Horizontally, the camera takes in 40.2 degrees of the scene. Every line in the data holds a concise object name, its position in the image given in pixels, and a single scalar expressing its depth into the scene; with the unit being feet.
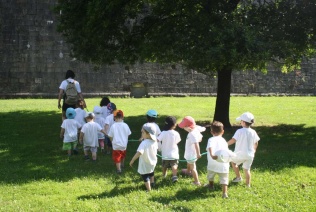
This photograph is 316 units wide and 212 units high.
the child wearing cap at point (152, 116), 23.71
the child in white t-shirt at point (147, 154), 21.24
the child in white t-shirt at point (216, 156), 20.33
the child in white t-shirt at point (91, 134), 26.91
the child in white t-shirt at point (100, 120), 29.73
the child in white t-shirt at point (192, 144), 22.02
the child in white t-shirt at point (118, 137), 24.12
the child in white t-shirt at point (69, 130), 28.30
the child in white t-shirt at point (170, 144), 22.59
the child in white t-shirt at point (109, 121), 27.58
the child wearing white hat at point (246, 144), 21.84
